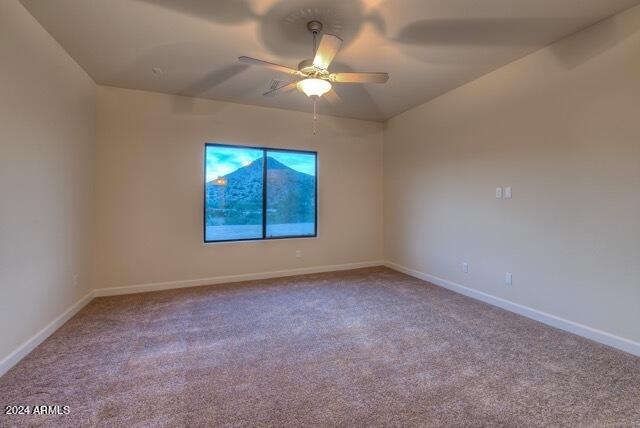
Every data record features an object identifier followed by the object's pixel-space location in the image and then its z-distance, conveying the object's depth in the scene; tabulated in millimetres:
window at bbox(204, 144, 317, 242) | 4375
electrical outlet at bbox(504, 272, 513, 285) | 3238
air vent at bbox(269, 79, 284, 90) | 3556
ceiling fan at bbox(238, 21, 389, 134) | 2305
